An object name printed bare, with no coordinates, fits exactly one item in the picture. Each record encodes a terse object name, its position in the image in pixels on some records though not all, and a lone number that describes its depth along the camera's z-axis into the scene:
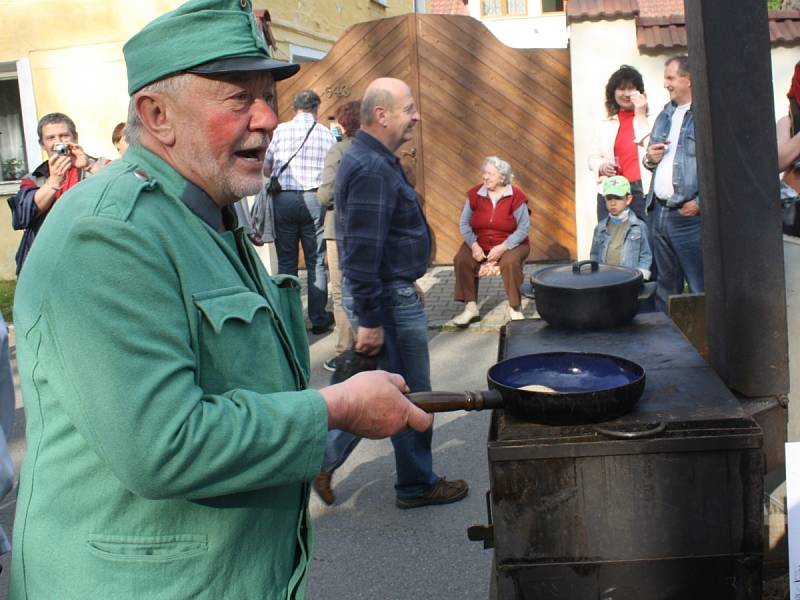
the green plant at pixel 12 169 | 12.52
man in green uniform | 1.45
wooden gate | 10.58
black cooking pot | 3.47
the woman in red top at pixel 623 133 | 7.77
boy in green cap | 6.52
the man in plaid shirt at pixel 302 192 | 7.89
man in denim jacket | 6.08
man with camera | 5.68
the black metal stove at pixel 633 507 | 2.49
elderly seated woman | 7.96
